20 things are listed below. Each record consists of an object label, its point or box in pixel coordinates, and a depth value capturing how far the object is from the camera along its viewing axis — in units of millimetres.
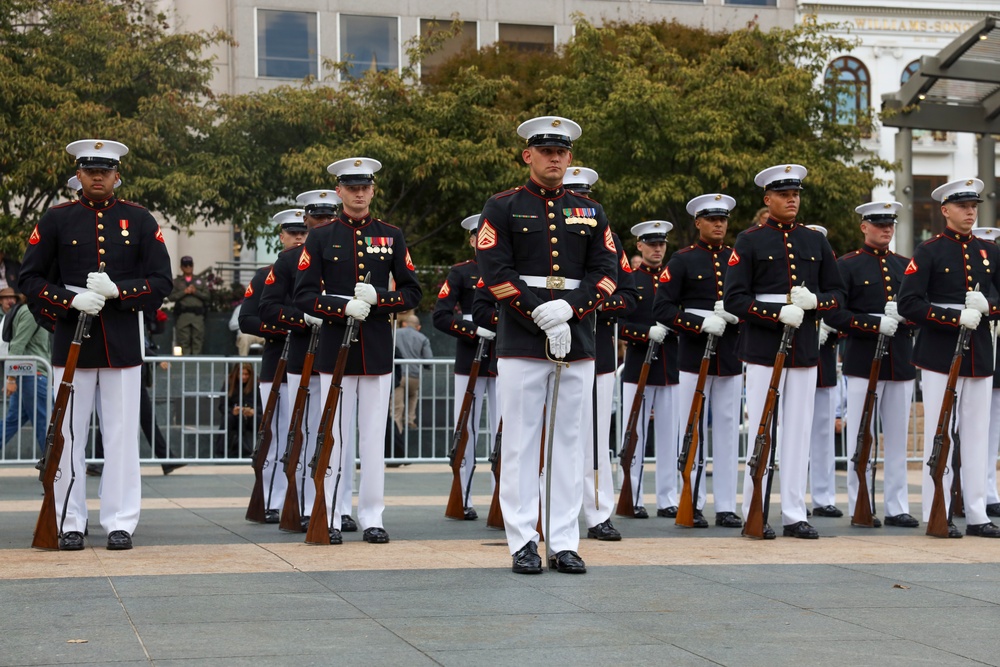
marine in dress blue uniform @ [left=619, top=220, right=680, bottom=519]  11547
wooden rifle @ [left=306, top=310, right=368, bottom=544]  9203
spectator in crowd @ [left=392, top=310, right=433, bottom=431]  16391
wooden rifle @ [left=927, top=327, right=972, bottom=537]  9891
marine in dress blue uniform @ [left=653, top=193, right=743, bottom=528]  10805
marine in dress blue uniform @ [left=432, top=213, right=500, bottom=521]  11070
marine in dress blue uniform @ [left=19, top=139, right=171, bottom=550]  8922
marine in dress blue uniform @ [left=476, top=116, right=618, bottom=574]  7961
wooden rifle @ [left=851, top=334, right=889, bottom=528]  10641
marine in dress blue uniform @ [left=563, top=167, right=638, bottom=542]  9344
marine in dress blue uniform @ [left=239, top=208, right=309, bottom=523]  11016
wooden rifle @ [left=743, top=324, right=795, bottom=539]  9648
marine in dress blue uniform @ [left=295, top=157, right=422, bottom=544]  9359
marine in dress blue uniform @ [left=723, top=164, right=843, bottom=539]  9789
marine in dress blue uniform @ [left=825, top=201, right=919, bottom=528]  10930
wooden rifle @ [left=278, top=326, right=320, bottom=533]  9859
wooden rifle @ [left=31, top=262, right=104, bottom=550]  8742
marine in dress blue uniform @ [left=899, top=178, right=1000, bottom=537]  10164
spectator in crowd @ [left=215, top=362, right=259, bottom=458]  15695
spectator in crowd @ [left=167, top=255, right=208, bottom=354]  21016
